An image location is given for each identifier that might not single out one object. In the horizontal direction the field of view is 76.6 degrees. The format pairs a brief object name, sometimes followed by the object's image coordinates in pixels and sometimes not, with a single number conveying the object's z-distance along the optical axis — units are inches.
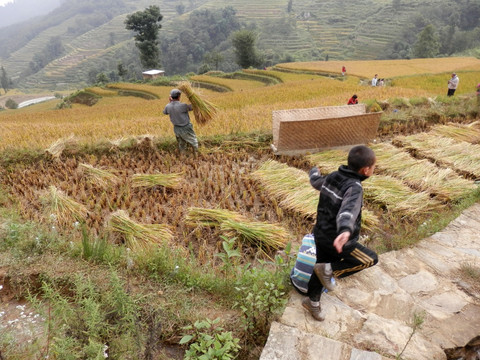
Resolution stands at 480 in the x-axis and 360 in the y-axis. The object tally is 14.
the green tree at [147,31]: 1170.6
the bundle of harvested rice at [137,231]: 115.3
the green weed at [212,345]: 64.7
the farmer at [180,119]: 185.6
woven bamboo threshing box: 192.9
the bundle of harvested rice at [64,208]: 128.1
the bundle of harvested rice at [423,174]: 150.3
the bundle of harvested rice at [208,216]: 126.6
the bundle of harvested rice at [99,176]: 159.9
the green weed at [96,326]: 66.4
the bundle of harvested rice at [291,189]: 135.0
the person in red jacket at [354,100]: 279.6
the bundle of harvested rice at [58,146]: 188.5
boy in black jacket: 72.3
